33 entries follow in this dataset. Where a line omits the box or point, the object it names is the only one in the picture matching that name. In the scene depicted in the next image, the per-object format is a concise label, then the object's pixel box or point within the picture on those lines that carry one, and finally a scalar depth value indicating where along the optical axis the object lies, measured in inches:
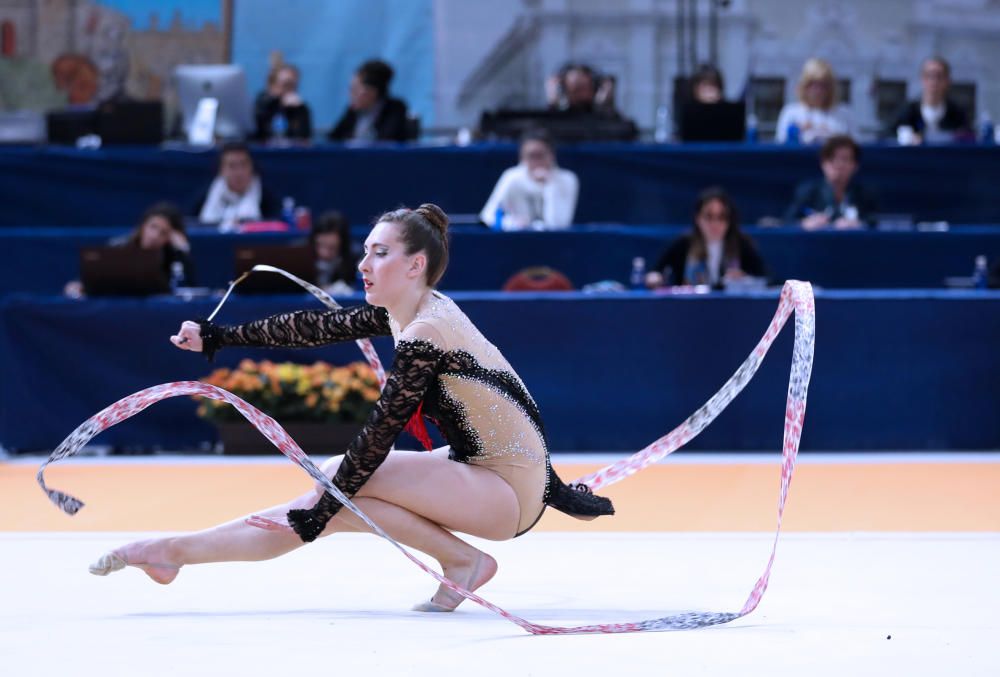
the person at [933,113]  790.5
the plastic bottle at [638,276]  651.5
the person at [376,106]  805.9
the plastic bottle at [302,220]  716.0
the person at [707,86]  781.3
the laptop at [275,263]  602.5
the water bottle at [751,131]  780.6
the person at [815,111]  772.0
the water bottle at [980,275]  635.5
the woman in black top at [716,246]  644.1
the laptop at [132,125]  788.0
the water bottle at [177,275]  648.4
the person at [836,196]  697.6
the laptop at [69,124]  804.0
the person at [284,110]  811.4
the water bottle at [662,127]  832.9
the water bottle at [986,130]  779.4
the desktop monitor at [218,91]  798.5
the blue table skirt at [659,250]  692.7
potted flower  599.2
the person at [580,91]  794.8
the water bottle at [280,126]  812.6
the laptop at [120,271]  615.8
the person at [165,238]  657.6
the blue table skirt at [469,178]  763.4
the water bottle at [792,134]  784.9
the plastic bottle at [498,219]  711.1
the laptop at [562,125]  775.4
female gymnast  275.6
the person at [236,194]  730.2
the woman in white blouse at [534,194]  709.9
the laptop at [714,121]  762.2
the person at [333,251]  641.6
